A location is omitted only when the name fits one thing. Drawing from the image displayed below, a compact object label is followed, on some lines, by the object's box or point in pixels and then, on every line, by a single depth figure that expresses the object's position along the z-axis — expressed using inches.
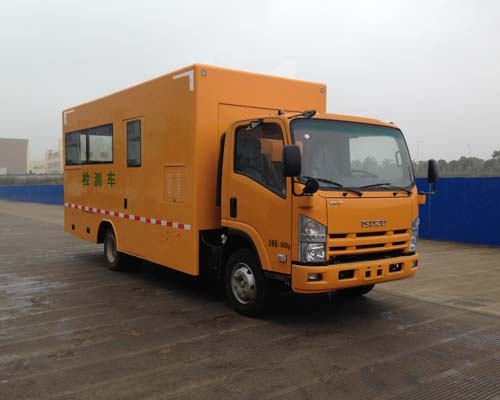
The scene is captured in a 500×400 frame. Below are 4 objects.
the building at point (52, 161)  4299.7
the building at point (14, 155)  4318.4
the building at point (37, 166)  4970.5
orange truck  213.9
